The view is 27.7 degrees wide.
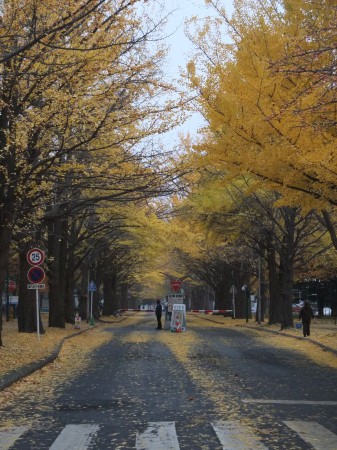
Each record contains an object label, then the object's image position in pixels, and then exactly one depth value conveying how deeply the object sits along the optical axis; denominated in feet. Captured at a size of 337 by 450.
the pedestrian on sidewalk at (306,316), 94.94
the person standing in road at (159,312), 125.59
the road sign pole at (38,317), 73.07
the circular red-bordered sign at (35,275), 73.87
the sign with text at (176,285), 143.13
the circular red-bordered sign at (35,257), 73.92
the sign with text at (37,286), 75.14
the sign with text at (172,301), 137.39
